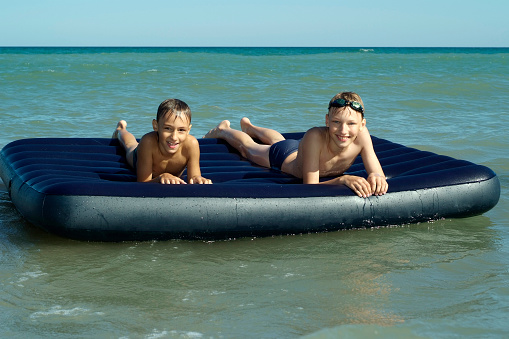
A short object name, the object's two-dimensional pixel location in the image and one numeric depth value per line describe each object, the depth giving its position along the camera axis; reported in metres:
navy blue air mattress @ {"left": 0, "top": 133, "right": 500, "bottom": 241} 3.50
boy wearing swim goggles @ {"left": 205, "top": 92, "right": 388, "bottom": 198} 3.88
